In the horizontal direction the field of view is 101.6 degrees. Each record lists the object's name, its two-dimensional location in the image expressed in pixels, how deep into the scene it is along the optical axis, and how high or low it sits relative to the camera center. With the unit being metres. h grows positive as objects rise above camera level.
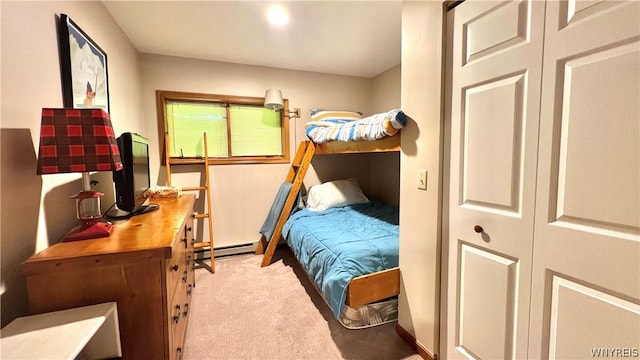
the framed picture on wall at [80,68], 1.33 +0.55
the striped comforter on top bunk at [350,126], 1.61 +0.28
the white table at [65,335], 0.75 -0.53
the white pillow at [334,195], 3.09 -0.41
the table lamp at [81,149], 1.01 +0.06
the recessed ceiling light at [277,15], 1.96 +1.15
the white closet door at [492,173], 1.01 -0.06
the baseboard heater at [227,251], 3.07 -1.06
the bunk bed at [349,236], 1.61 -0.63
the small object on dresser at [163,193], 2.24 -0.25
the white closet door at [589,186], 0.76 -0.09
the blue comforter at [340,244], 1.66 -0.62
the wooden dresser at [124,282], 0.96 -0.46
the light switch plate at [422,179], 1.45 -0.10
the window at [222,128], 2.95 +0.42
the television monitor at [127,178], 1.47 -0.08
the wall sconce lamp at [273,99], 2.95 +0.71
